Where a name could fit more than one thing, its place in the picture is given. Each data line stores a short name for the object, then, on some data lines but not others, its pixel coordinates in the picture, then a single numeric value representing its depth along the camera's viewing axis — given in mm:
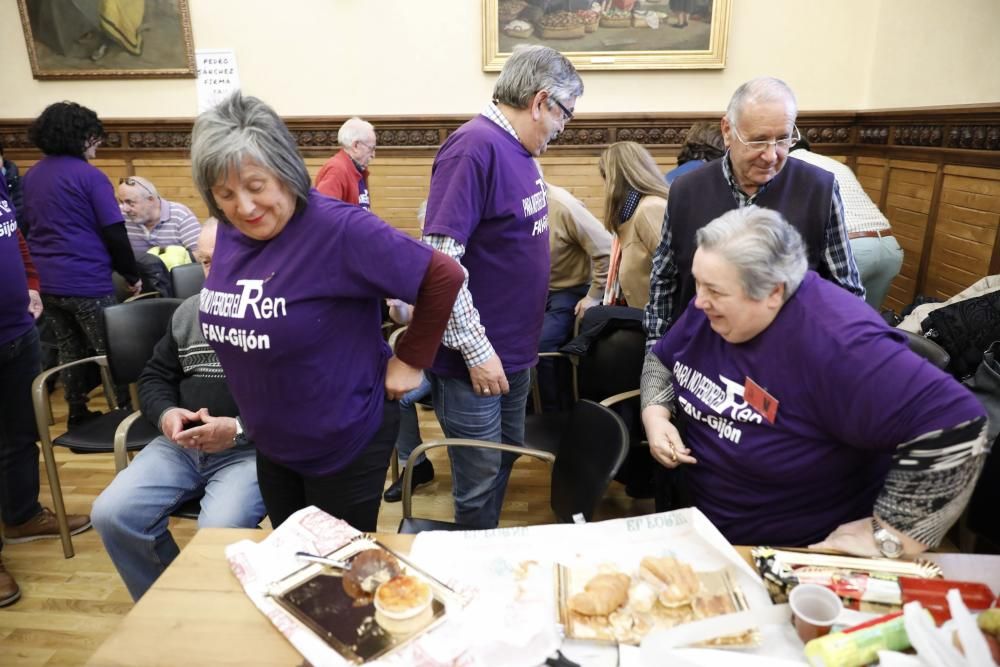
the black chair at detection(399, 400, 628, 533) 1577
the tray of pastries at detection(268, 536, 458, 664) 1081
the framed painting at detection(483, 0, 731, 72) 4562
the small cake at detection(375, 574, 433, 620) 1088
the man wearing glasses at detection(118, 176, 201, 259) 3998
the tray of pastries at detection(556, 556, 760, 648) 1092
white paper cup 1039
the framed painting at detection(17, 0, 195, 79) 4871
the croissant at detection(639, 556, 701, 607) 1137
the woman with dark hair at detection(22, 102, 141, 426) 3262
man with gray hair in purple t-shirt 1772
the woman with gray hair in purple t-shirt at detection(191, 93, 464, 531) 1311
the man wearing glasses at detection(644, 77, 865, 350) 1791
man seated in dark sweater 1868
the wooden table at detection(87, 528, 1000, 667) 1070
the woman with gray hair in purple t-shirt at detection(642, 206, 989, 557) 1244
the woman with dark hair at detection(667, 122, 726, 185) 3029
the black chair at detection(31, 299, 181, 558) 2498
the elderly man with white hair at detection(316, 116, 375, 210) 4070
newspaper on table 1062
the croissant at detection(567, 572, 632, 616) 1117
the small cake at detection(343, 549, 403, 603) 1175
